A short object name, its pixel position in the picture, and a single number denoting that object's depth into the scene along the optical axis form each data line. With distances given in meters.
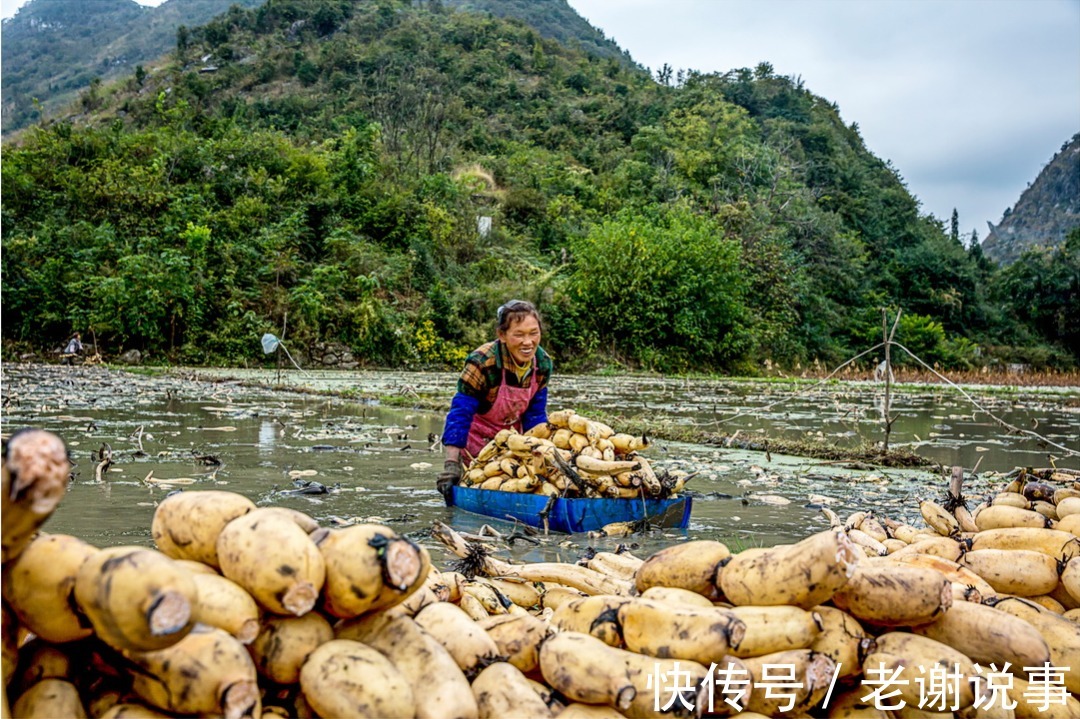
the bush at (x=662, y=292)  26.95
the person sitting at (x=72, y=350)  21.59
